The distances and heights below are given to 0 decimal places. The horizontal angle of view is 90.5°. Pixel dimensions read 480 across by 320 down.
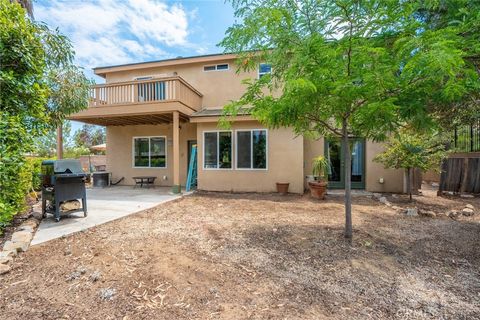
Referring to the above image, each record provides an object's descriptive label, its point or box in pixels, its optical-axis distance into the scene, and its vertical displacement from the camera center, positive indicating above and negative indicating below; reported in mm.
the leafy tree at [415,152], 7195 +171
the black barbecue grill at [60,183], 5004 -547
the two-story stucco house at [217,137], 9117 +828
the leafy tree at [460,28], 3355 +1874
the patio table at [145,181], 10914 -1110
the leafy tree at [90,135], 31916 +3052
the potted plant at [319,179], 8148 -802
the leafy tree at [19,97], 3910 +1115
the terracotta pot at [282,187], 8992 -1115
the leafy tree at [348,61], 3219 +1388
